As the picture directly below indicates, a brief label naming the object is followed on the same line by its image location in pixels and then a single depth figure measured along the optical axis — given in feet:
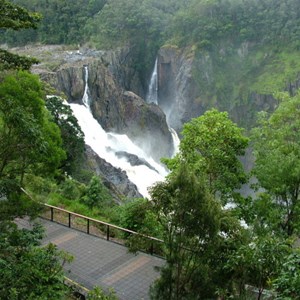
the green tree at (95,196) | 58.27
